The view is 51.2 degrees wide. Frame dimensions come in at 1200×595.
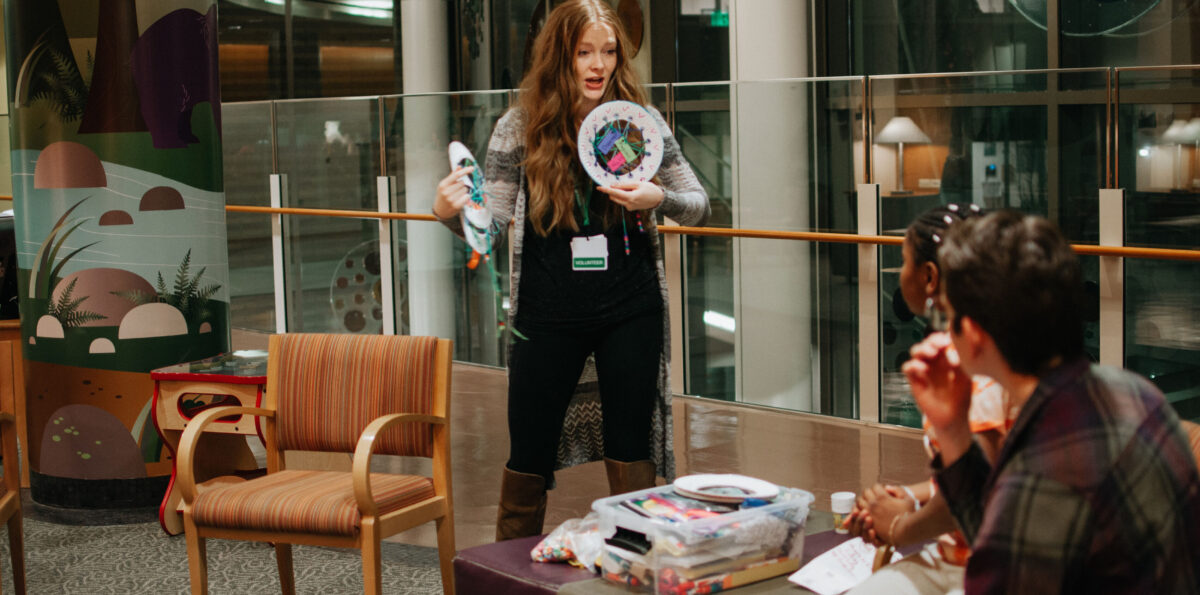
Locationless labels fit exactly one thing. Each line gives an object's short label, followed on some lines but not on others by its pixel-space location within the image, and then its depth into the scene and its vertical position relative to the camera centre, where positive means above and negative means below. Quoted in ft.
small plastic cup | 9.56 -2.17
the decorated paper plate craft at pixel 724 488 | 9.03 -1.95
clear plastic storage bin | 8.30 -2.16
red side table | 13.44 -1.89
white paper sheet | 8.58 -2.44
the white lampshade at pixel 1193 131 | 16.26 +1.05
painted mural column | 15.66 +0.24
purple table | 8.71 -2.48
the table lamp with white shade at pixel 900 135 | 18.80 +1.27
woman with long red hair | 10.40 -0.39
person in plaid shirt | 4.46 -0.84
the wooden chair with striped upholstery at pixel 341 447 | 10.32 -1.96
